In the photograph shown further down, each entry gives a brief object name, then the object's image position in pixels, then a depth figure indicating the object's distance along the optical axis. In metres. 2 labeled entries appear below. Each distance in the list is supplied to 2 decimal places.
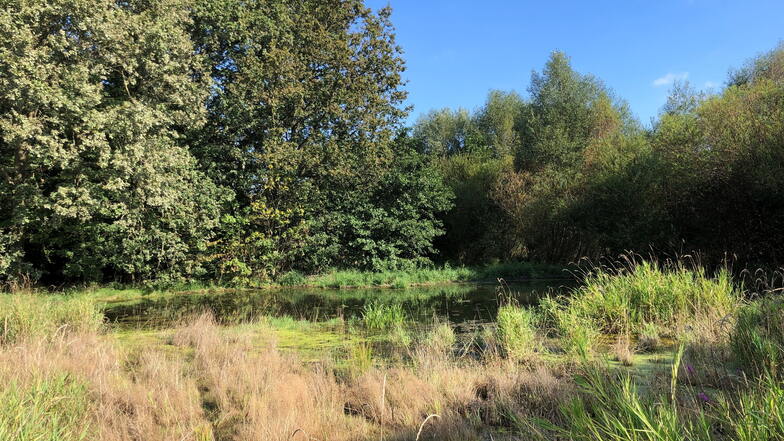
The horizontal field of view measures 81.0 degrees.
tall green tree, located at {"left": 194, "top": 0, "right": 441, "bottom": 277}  20.53
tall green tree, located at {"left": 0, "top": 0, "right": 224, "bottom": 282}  13.02
